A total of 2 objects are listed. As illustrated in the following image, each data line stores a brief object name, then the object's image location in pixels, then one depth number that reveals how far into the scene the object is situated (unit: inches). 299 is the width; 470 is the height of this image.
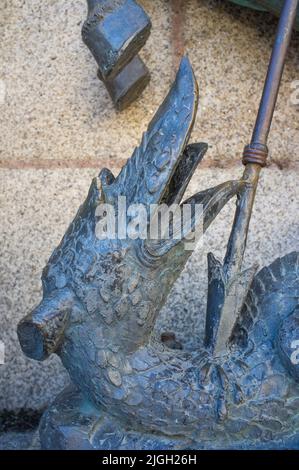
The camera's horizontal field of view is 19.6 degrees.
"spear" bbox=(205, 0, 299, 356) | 44.5
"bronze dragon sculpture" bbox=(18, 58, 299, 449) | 41.4
